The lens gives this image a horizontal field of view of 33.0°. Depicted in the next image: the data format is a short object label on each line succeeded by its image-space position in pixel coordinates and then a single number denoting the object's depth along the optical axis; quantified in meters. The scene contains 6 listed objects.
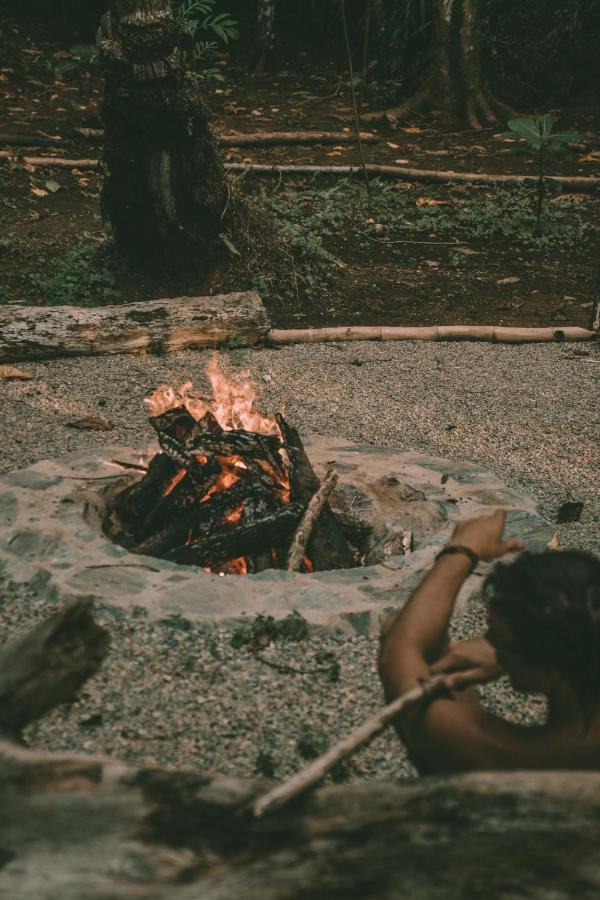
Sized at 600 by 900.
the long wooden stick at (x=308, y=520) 3.93
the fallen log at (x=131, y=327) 6.47
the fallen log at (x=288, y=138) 11.92
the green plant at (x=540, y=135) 9.55
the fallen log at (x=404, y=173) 10.66
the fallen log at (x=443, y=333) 7.11
